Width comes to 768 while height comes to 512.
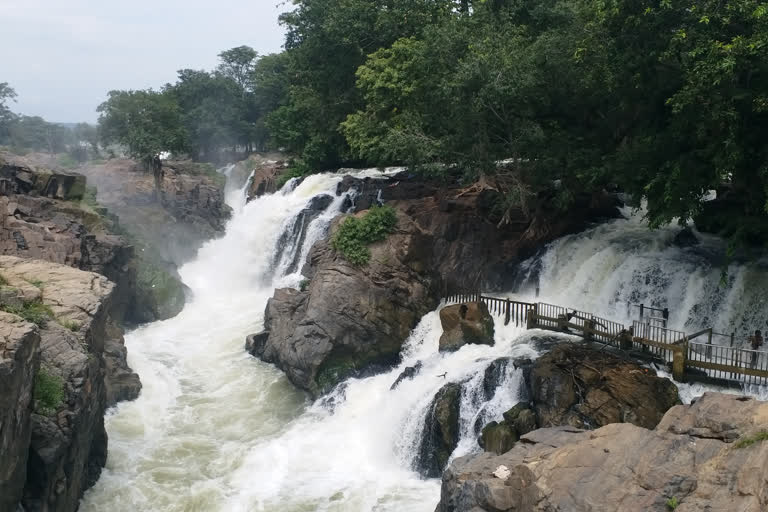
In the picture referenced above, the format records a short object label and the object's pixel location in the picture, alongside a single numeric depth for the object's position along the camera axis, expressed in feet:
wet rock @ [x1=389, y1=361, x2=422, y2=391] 66.33
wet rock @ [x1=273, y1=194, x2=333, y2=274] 103.71
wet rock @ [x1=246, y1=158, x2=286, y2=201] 141.79
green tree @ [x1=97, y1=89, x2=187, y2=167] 140.46
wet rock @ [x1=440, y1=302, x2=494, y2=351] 66.74
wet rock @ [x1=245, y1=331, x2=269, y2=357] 82.93
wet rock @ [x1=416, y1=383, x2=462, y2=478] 56.49
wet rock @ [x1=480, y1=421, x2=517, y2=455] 51.60
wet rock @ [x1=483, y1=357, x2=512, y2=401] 56.86
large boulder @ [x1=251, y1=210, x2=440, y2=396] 73.26
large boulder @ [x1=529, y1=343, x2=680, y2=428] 49.55
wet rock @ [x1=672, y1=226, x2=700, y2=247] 69.46
